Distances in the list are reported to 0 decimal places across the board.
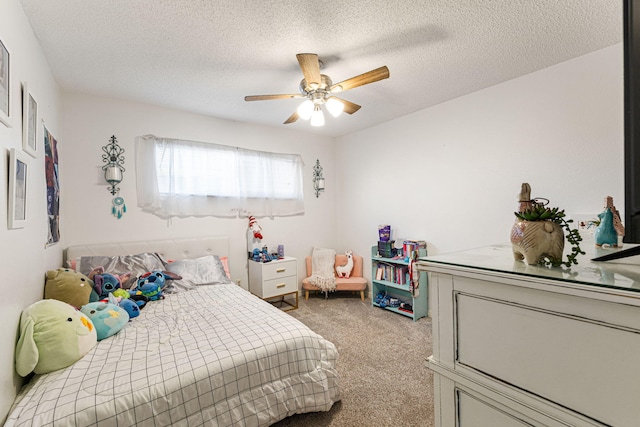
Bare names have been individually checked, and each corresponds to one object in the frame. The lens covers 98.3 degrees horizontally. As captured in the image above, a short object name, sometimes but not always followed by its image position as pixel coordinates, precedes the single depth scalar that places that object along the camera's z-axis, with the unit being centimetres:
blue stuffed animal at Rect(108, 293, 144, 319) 204
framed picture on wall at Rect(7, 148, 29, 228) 132
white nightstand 344
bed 118
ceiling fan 182
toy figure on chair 405
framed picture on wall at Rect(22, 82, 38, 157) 155
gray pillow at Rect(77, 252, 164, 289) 247
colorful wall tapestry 209
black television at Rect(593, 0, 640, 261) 67
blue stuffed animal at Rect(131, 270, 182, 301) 239
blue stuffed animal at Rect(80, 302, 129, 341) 173
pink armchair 386
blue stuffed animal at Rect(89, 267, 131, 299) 224
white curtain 307
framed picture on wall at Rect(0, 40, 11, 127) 124
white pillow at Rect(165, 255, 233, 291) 279
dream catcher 284
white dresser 57
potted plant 76
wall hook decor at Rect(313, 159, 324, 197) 435
